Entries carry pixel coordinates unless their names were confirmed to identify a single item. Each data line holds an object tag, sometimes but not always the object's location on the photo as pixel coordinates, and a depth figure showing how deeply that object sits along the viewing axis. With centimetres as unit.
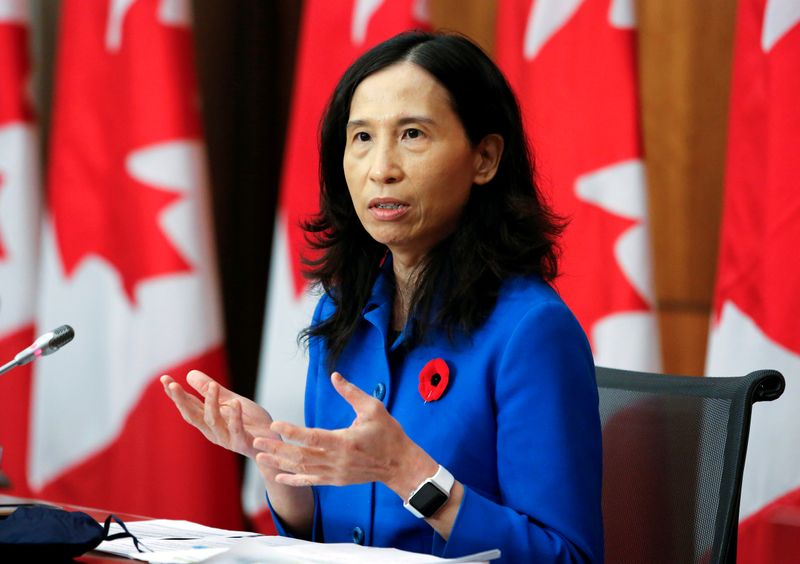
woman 431
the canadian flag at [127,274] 626
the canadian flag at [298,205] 571
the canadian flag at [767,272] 499
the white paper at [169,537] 431
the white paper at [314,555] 421
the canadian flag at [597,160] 526
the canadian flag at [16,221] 654
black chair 444
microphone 442
